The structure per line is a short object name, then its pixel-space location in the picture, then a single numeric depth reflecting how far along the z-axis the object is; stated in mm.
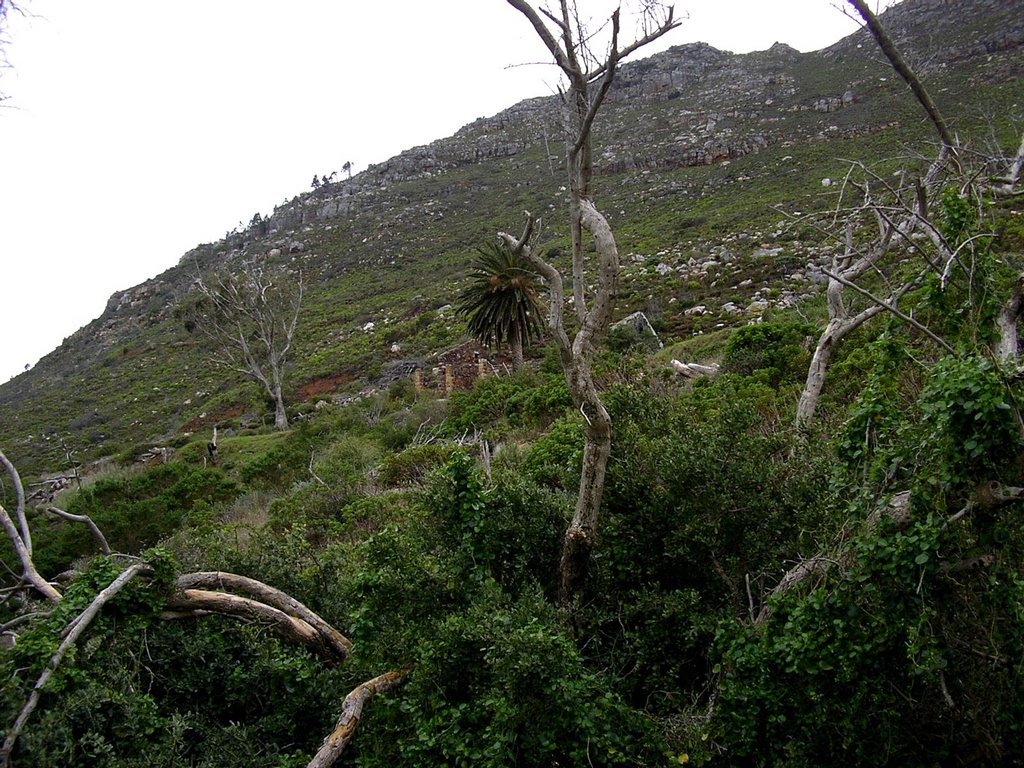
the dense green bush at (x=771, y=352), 10250
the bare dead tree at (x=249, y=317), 27672
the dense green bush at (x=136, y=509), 11656
